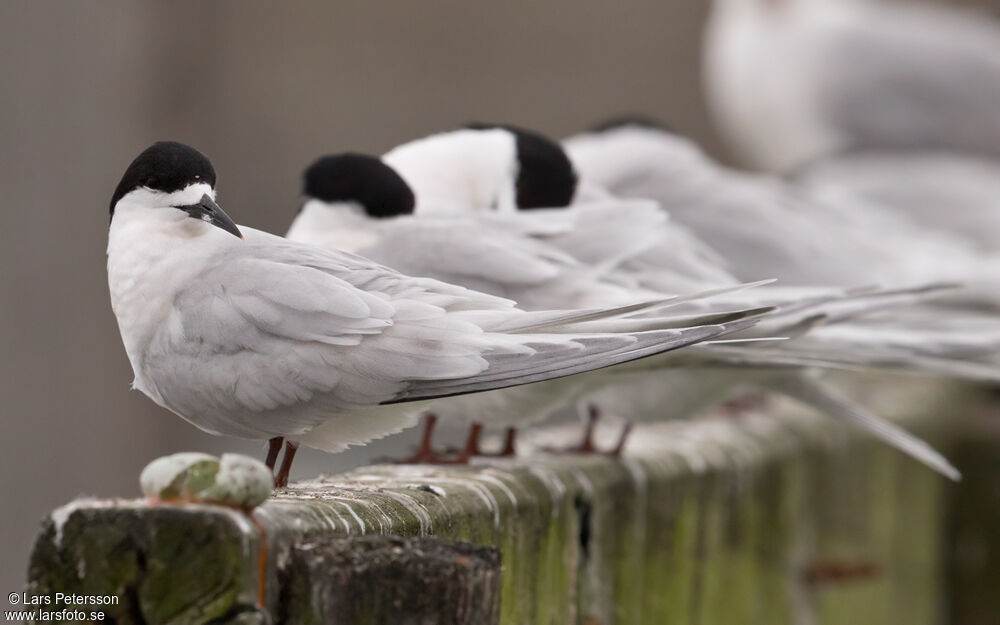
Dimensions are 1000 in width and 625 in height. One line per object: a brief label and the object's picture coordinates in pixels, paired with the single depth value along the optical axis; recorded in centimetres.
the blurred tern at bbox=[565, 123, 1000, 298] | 812
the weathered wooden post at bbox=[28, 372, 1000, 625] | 332
